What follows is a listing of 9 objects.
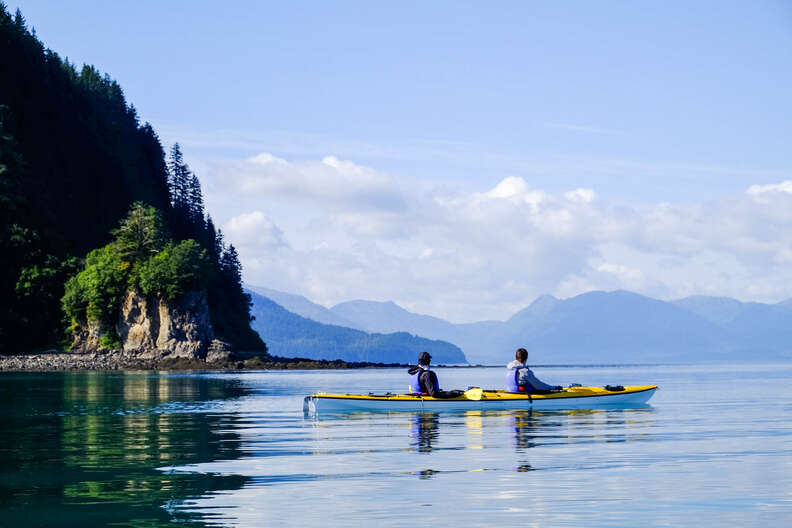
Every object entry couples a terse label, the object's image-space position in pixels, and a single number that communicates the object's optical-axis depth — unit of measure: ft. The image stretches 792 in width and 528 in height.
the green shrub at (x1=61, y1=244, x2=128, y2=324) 437.58
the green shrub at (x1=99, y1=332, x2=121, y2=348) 442.91
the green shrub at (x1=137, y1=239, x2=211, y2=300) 445.78
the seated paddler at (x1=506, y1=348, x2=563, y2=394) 130.93
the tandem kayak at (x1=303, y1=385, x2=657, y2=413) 126.93
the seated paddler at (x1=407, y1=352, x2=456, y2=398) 127.24
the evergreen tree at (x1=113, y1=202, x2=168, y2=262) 457.68
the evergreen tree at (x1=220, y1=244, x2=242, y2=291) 630.74
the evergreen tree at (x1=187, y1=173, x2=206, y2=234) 638.53
